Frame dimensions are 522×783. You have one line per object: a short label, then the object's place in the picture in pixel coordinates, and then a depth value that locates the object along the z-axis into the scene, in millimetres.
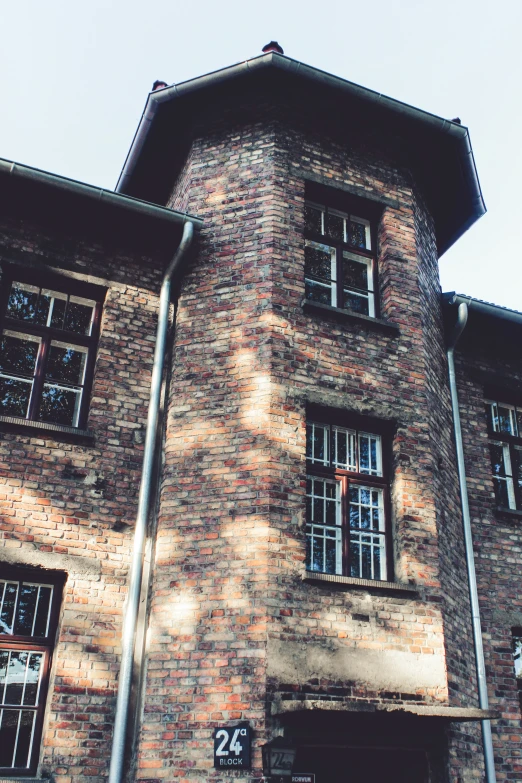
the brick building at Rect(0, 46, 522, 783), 6859
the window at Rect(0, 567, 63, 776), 6727
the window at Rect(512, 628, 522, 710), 8828
